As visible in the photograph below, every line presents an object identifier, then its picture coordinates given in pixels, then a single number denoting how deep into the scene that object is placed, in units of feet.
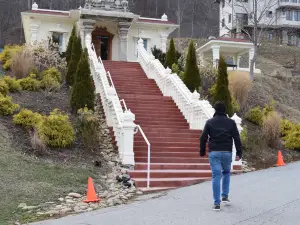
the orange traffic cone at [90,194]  29.89
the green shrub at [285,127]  60.64
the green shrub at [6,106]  45.09
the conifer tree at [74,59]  62.13
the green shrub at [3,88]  49.17
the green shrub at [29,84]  56.23
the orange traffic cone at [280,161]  49.37
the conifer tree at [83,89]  51.20
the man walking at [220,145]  25.43
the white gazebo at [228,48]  103.96
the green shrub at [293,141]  56.90
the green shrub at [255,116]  62.13
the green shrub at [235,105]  63.53
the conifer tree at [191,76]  67.00
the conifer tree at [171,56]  76.88
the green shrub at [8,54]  67.97
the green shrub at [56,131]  40.83
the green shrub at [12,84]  53.31
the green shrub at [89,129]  42.73
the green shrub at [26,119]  42.78
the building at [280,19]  209.95
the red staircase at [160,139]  38.88
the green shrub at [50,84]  57.41
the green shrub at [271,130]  56.13
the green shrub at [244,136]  51.16
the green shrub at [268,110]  63.38
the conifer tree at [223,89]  59.28
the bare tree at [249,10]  192.80
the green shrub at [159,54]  85.61
